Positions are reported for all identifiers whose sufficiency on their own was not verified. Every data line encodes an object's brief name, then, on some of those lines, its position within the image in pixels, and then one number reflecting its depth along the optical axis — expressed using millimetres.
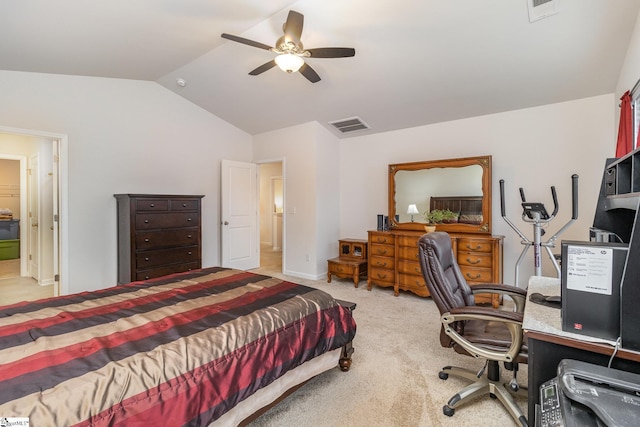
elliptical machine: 2928
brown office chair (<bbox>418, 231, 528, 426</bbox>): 1645
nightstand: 4664
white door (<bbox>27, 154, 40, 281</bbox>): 4750
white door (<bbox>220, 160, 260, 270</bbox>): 5254
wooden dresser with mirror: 3688
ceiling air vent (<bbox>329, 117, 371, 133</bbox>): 4668
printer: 730
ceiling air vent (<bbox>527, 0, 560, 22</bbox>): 2359
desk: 1047
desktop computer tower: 1041
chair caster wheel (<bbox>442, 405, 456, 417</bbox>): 1790
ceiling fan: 2416
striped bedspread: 1068
